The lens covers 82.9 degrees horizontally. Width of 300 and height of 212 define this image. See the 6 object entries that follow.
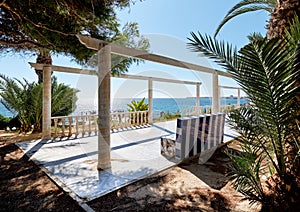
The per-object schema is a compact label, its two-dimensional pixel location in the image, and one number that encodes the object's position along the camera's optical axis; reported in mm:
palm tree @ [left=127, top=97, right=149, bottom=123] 9137
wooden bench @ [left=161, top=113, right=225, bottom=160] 3693
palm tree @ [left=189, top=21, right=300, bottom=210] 1540
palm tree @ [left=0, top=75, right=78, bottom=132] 6441
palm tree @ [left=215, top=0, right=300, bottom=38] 1889
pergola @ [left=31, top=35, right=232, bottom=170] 3238
